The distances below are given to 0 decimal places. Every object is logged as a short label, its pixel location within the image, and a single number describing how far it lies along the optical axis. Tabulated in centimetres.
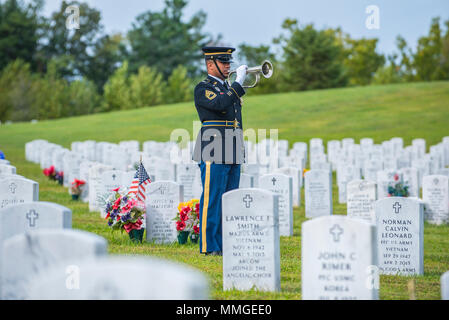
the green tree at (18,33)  5578
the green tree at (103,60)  5859
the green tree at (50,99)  5153
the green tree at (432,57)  6191
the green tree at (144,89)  5409
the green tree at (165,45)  5828
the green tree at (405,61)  6519
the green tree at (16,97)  5038
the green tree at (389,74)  6375
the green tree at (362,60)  6619
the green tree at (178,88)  5528
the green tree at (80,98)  5312
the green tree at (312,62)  5527
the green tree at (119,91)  5372
